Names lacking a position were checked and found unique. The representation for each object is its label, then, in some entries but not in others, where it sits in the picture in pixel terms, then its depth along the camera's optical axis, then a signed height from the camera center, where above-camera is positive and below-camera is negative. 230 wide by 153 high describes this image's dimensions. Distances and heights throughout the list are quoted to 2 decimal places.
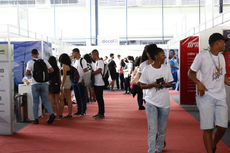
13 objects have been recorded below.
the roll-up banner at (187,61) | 7.25 +0.24
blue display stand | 7.45 +0.44
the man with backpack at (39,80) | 5.05 -0.16
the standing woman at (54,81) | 5.44 -0.20
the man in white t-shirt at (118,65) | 12.46 +0.26
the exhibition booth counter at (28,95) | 5.75 -0.52
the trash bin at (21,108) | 5.56 -0.76
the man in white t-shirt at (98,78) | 5.59 -0.15
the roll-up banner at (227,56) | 5.04 +0.26
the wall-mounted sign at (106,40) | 13.36 +1.54
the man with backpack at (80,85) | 5.85 -0.31
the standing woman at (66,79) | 5.50 -0.17
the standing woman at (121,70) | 12.21 +0.03
